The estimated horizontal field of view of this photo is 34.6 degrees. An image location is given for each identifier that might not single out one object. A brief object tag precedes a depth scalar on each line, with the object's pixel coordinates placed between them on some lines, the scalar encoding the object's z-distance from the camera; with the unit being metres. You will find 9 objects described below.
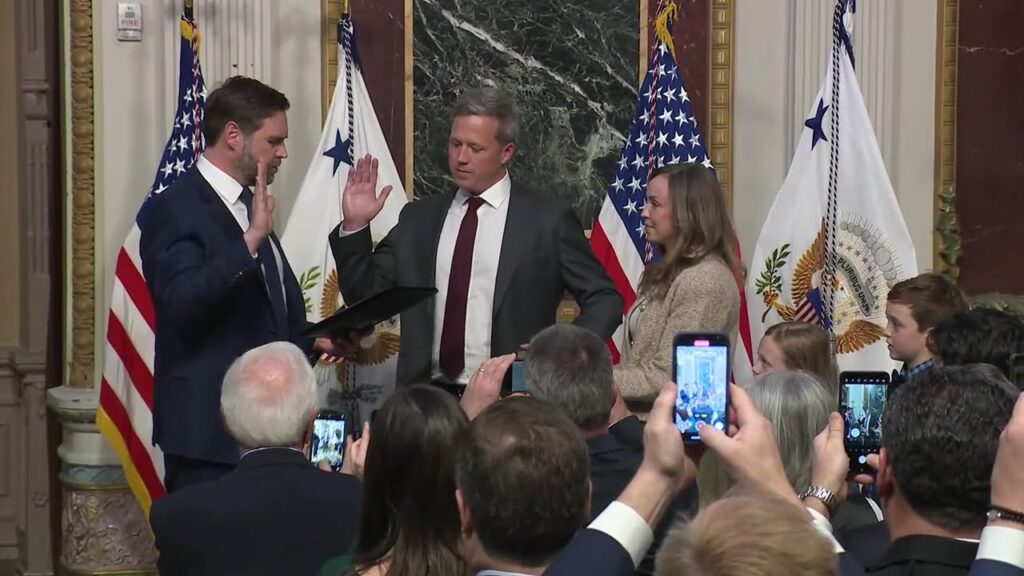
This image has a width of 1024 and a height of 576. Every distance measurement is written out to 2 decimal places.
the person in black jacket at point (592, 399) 2.96
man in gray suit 4.48
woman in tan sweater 4.34
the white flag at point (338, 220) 5.40
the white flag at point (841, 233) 5.48
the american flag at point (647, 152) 5.53
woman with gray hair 2.95
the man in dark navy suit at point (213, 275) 4.19
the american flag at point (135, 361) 5.34
